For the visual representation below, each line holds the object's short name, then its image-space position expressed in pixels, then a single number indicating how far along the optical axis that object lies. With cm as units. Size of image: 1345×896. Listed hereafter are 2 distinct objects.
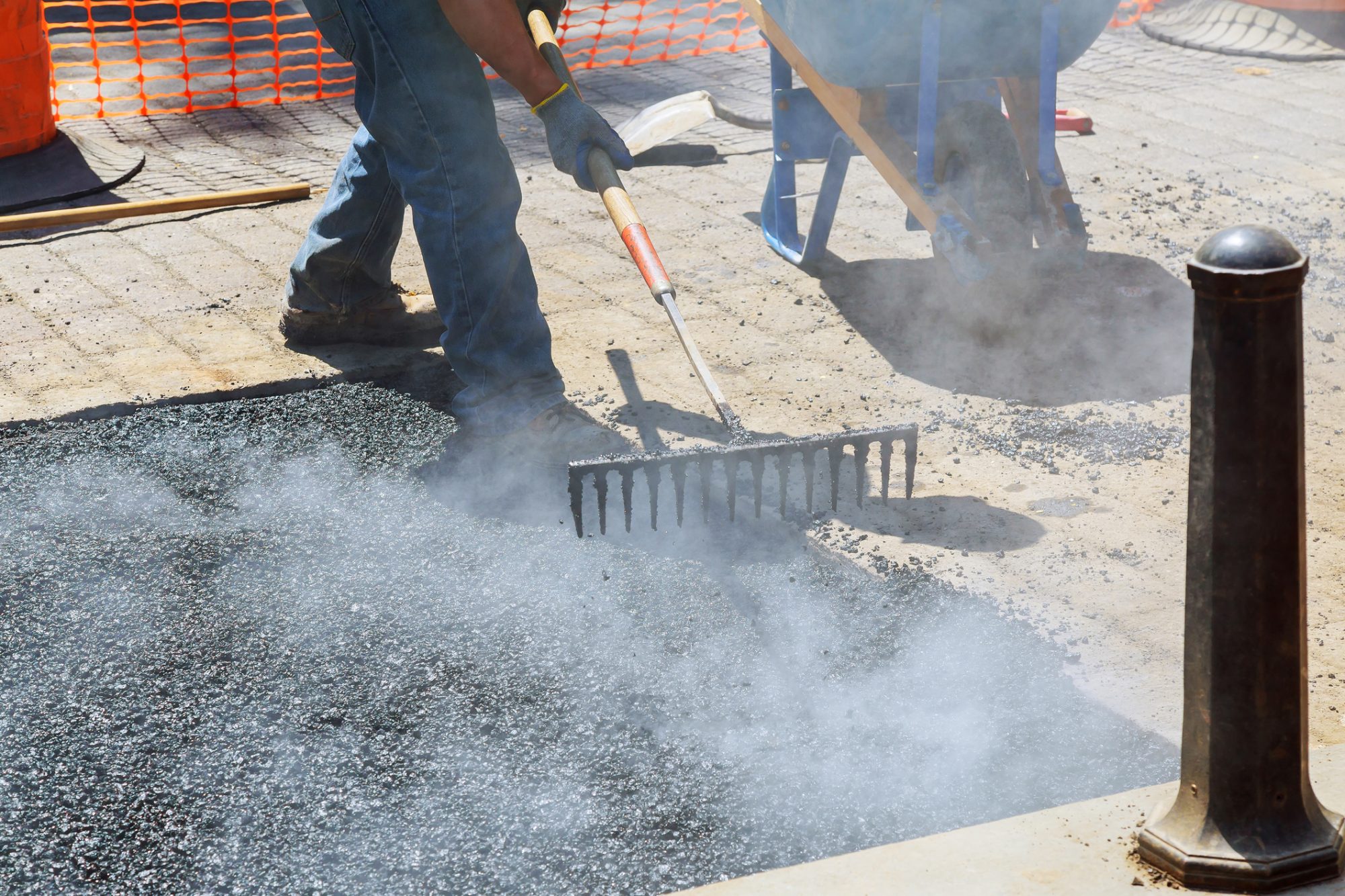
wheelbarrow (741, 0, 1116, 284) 430
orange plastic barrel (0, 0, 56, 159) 618
